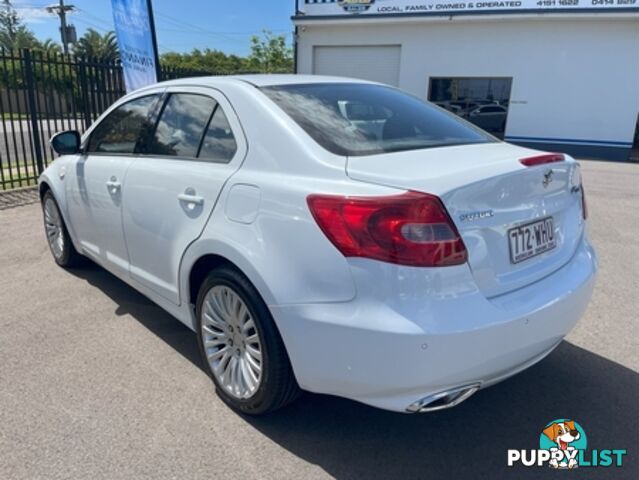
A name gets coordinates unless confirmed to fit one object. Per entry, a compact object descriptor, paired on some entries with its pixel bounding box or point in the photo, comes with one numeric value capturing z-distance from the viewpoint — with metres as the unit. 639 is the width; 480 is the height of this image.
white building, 15.17
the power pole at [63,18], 39.78
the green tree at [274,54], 39.09
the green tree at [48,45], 54.23
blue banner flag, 7.55
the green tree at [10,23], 61.99
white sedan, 1.90
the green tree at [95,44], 49.63
